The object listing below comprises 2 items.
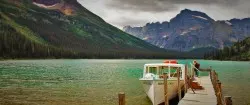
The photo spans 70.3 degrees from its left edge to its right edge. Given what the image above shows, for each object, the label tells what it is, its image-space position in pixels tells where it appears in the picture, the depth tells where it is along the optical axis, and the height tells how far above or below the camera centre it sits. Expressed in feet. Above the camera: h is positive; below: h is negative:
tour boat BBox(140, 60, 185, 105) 56.80 -7.55
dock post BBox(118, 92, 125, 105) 40.21 -9.01
